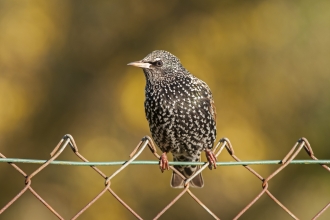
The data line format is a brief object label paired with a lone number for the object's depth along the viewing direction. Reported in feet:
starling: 28.86
